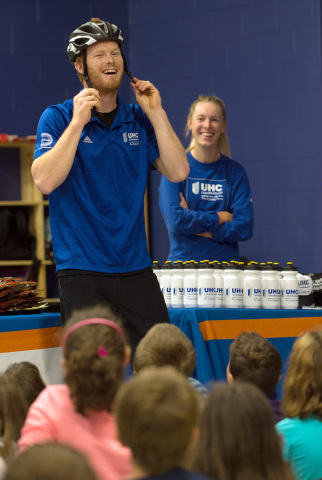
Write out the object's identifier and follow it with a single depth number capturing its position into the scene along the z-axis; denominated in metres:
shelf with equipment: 11.36
